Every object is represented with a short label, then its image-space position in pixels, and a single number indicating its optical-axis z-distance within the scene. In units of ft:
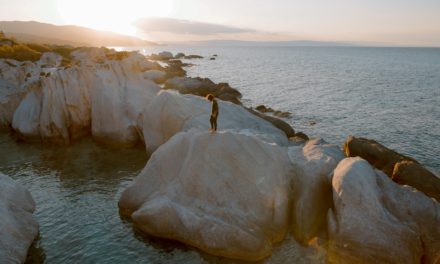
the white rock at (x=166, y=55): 553.23
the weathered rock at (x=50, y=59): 207.39
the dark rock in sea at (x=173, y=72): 256.89
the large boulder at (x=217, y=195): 52.75
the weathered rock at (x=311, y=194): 56.08
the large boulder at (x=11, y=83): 121.60
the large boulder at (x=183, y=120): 87.28
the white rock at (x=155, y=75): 242.78
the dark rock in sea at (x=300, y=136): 102.17
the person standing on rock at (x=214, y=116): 62.18
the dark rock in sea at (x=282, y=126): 104.58
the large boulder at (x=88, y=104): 103.76
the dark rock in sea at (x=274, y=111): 155.38
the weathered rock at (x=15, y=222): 48.34
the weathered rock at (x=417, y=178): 64.69
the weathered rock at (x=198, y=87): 186.95
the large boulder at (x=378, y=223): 48.57
